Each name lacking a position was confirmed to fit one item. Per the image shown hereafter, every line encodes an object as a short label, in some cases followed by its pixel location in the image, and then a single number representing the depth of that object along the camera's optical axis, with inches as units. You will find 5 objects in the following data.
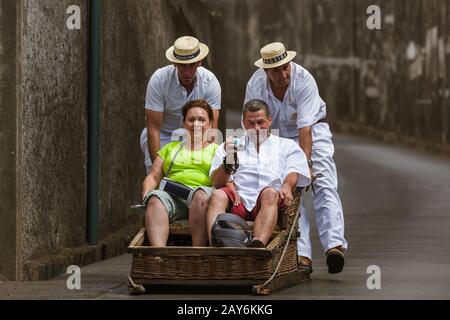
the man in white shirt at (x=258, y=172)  708.7
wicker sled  679.1
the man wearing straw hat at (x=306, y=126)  773.3
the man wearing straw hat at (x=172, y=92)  796.0
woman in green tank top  707.4
